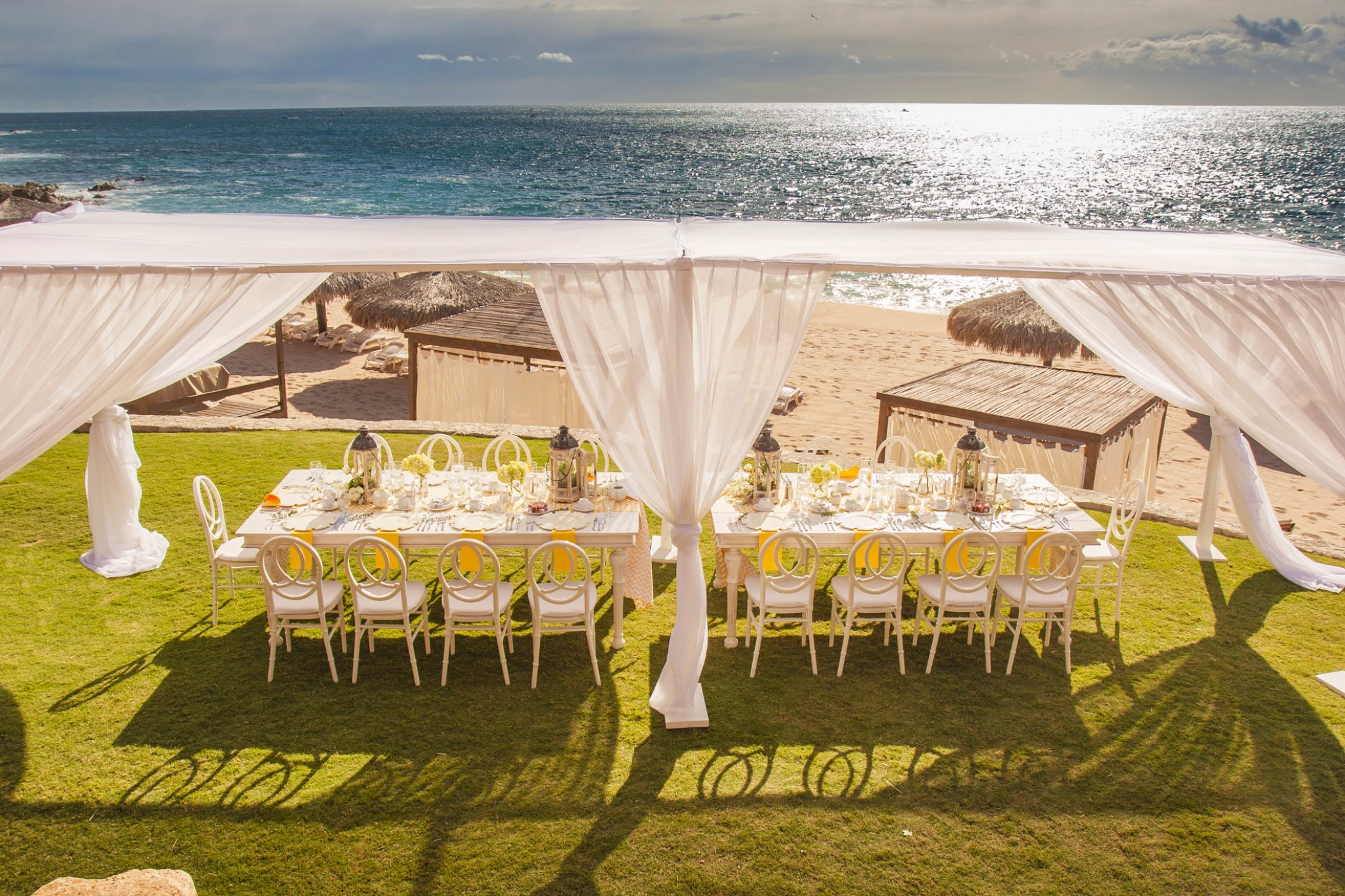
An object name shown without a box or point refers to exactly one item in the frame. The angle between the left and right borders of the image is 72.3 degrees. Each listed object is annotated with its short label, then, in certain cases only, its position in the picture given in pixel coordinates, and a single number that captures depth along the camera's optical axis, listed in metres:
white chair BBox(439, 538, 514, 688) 5.16
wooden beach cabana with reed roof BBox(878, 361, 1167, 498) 8.41
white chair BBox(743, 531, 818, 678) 5.29
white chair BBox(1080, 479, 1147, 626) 5.95
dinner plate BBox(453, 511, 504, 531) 5.60
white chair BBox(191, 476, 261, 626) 5.70
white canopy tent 4.56
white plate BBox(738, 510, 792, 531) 5.69
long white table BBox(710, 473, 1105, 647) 5.60
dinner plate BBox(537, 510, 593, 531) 5.61
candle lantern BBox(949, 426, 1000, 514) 6.05
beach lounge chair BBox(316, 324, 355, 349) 18.94
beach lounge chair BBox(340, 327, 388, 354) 18.78
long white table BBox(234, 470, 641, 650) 5.46
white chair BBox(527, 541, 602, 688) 5.21
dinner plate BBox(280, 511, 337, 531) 5.56
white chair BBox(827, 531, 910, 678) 5.33
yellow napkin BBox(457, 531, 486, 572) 5.50
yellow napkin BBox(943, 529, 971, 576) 5.58
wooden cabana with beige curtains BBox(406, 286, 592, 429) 10.67
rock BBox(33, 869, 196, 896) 3.21
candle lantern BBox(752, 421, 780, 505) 5.97
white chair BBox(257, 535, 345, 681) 5.11
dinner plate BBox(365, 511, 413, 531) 5.57
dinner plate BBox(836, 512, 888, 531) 5.73
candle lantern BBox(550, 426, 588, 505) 5.93
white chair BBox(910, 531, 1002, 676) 5.38
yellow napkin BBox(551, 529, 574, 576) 5.52
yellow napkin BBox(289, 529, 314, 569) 5.46
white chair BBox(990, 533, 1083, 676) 5.39
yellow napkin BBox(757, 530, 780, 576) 5.56
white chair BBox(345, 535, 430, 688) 5.16
